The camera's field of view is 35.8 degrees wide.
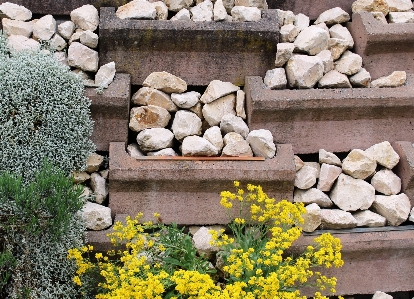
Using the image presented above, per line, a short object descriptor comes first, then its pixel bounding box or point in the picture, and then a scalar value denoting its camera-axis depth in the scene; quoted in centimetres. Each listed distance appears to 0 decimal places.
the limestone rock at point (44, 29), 419
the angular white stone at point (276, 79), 421
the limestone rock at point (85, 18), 424
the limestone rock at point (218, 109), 415
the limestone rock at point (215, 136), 399
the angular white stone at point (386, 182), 407
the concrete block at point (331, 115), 410
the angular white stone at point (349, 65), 439
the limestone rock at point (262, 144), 395
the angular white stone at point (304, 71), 420
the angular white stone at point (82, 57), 411
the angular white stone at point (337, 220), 395
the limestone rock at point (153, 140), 399
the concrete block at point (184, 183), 382
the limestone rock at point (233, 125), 406
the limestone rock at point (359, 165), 407
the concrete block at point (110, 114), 396
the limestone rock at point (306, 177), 400
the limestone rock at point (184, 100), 417
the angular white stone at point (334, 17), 468
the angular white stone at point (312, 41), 438
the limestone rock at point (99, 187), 388
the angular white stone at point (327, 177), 405
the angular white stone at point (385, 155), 413
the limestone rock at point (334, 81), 425
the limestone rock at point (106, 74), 409
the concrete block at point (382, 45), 446
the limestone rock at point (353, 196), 401
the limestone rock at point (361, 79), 435
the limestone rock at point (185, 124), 404
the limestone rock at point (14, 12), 426
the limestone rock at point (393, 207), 401
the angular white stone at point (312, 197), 398
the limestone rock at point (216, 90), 418
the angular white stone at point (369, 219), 400
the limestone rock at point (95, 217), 374
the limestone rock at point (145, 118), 408
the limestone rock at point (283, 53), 429
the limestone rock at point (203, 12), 434
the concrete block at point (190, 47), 415
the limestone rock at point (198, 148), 389
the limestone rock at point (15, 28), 420
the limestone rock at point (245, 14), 432
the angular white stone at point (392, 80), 434
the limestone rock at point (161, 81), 420
